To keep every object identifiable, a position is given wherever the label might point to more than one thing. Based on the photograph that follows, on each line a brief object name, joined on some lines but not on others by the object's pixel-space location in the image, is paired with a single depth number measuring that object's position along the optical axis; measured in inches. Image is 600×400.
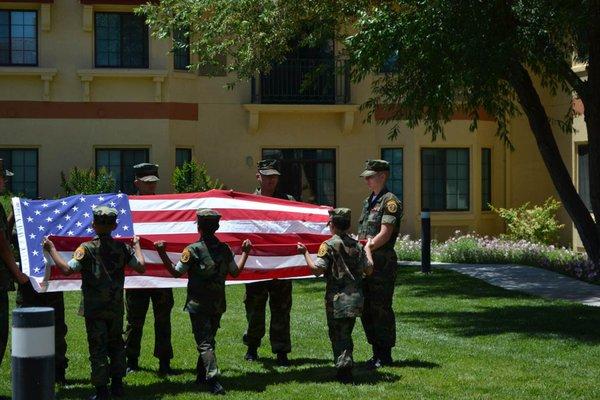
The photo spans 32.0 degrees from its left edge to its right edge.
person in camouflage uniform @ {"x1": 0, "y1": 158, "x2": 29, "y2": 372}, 340.8
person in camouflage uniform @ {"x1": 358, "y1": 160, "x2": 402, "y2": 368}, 391.2
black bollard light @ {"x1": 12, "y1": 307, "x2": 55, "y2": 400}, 232.8
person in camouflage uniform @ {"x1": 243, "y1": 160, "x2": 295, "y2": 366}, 405.4
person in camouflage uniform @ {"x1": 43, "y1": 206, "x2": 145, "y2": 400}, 335.6
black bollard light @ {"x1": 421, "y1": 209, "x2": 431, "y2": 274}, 745.6
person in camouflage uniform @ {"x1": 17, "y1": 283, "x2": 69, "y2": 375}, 363.6
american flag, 358.0
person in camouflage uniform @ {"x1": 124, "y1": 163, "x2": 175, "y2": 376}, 388.7
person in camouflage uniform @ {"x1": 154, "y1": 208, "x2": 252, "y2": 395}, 353.7
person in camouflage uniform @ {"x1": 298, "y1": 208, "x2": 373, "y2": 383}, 362.9
